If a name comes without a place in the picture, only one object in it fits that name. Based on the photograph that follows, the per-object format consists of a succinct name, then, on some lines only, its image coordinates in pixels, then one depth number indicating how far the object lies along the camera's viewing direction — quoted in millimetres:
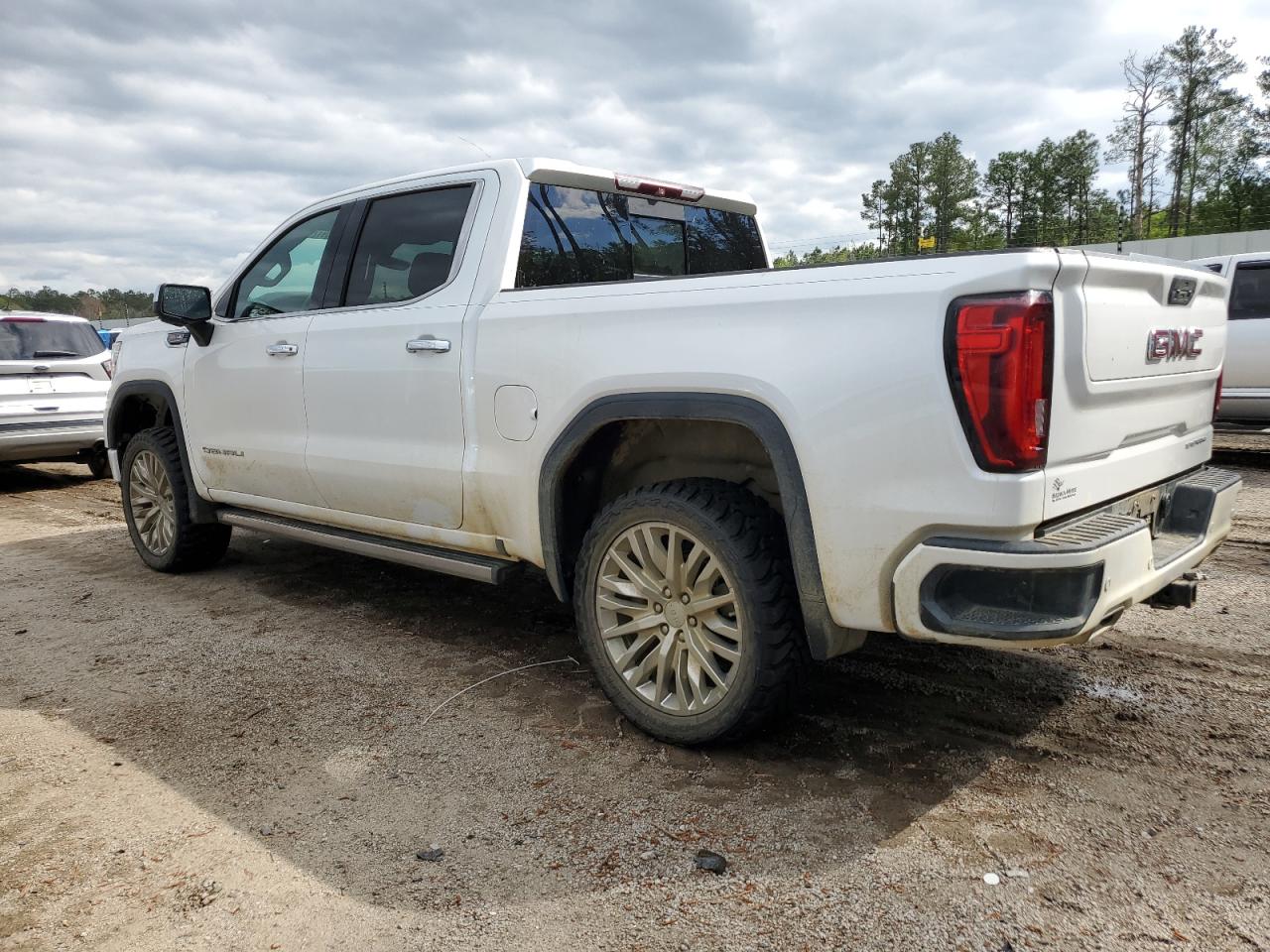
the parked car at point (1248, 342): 8055
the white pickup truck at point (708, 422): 2244
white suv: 8641
